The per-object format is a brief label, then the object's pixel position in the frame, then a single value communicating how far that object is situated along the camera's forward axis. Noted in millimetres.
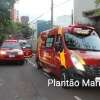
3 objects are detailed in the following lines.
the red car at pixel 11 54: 7719
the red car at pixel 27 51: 11064
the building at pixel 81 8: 11098
